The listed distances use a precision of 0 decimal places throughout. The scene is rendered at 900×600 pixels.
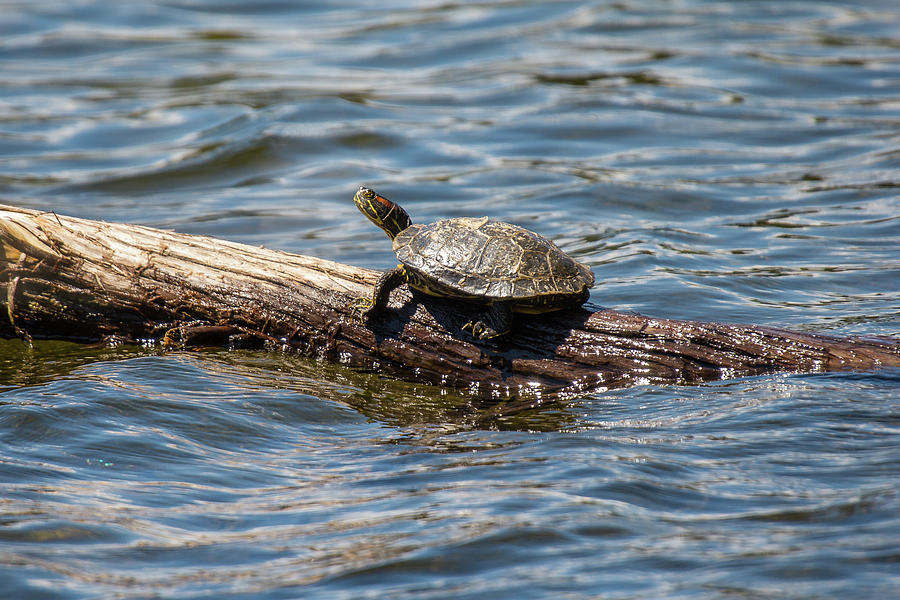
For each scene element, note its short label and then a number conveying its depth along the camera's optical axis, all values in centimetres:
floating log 1022
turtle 993
